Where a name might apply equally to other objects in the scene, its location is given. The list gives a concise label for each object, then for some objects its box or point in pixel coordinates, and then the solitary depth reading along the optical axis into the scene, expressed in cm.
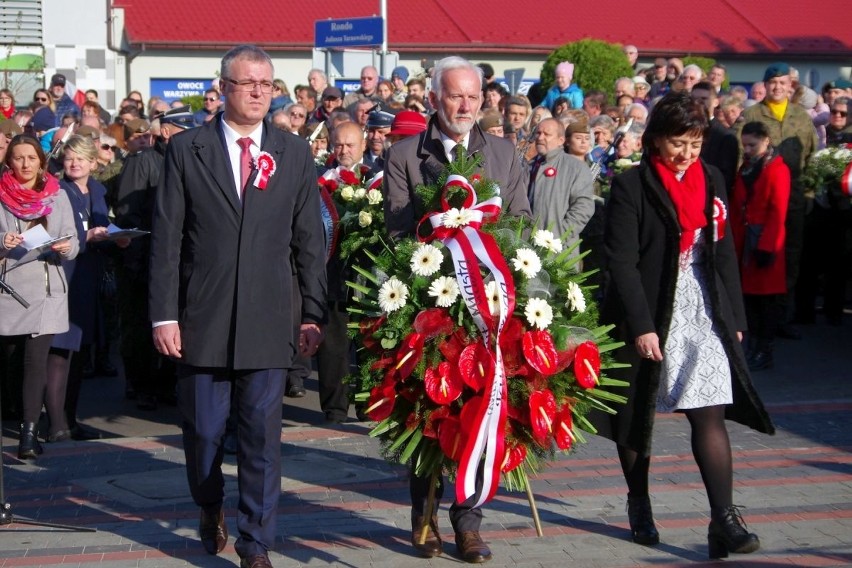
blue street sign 1928
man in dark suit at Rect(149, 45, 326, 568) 553
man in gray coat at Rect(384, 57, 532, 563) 585
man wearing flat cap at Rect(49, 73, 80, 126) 1769
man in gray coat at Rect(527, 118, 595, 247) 917
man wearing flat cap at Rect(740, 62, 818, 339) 1168
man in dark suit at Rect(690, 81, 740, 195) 1150
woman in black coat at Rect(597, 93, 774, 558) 579
